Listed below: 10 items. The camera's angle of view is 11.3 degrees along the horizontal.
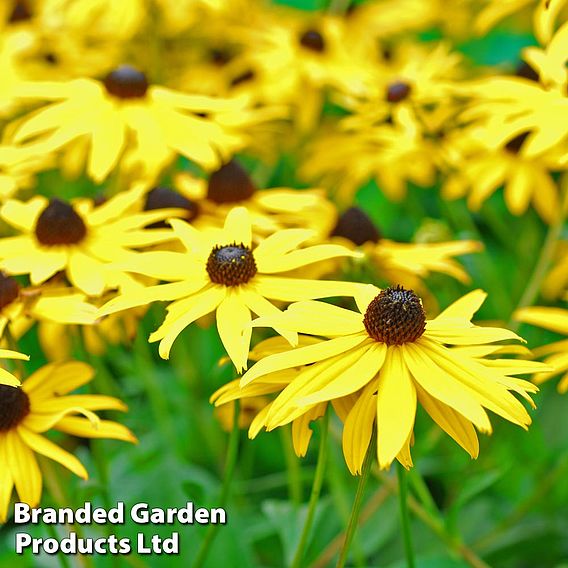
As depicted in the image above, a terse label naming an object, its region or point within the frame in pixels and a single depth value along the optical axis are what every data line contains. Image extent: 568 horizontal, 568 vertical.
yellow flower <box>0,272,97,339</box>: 0.78
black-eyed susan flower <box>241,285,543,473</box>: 0.73
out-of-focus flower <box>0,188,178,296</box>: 0.81
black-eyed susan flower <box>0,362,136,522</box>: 0.76
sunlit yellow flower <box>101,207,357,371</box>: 0.77
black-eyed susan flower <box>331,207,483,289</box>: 0.84
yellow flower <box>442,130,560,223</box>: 0.93
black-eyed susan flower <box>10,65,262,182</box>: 0.86
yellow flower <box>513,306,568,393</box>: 0.81
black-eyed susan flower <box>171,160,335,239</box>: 0.86
